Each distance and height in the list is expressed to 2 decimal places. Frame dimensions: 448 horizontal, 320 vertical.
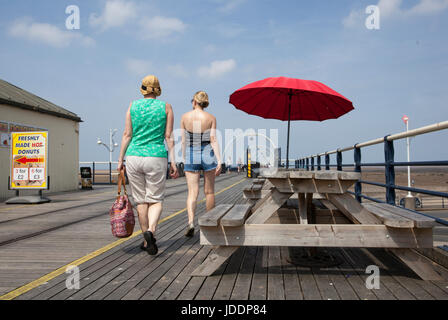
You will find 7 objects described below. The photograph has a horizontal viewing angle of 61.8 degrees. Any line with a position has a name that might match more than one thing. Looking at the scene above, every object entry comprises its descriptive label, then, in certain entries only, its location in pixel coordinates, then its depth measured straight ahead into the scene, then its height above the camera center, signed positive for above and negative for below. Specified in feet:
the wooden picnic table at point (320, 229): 10.08 -1.75
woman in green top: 13.28 +0.57
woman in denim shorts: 15.66 +0.94
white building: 48.19 +6.05
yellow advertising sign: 38.81 +0.82
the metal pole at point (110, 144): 173.04 +11.06
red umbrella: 14.20 +2.77
